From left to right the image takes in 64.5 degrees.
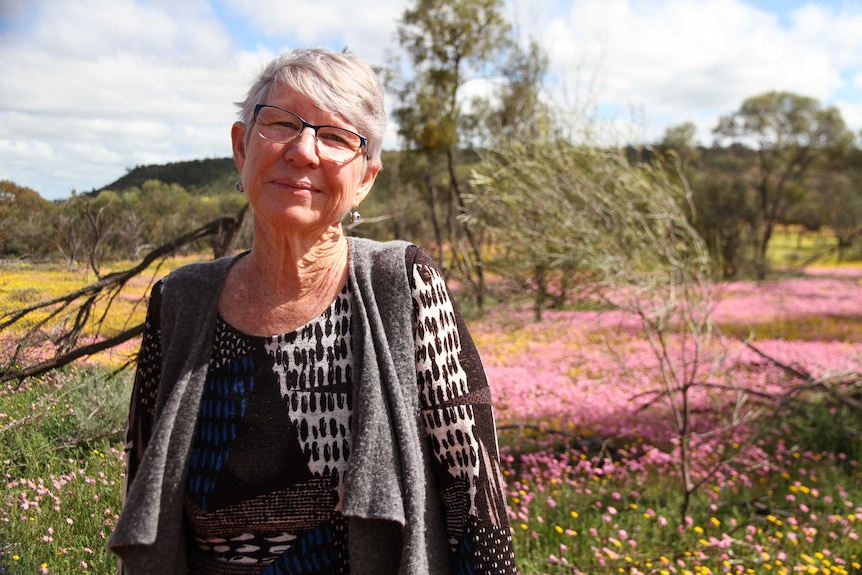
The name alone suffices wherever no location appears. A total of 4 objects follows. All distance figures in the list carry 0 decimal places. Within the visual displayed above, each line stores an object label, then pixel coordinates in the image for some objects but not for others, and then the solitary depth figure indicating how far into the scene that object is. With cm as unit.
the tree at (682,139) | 2958
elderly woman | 138
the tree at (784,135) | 2822
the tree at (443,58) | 1316
